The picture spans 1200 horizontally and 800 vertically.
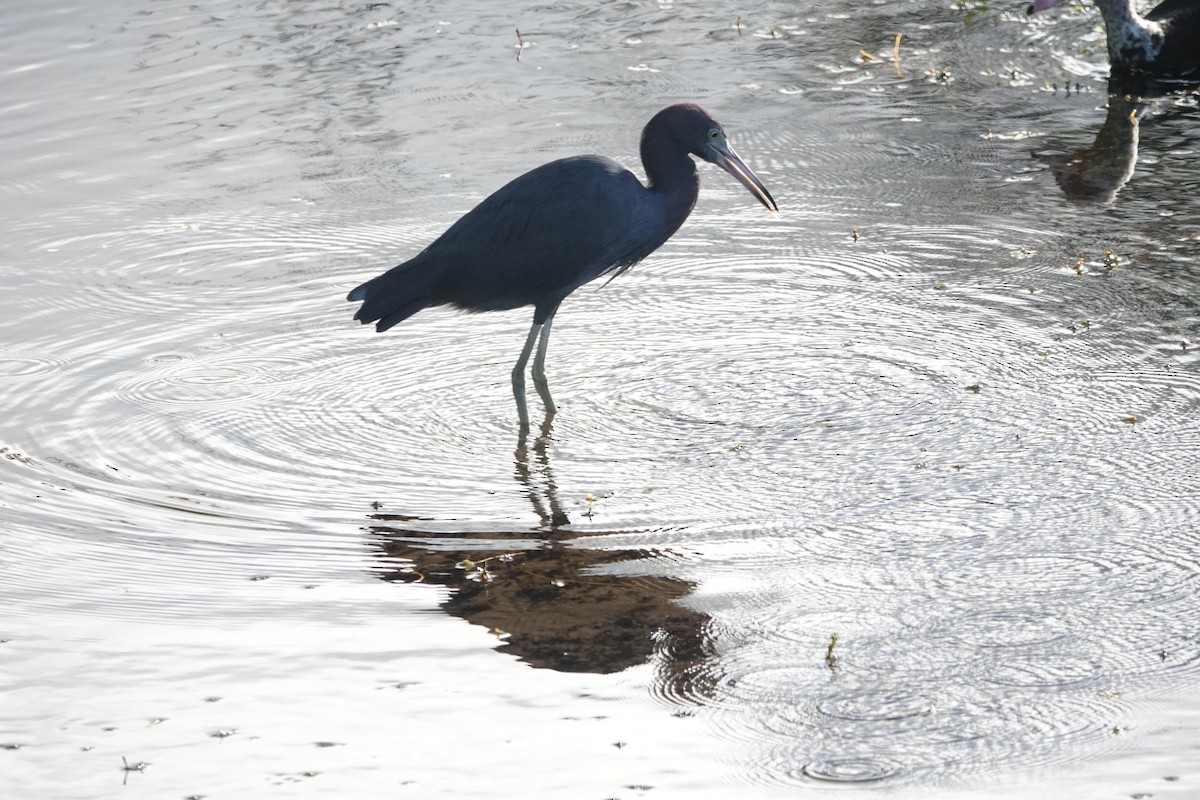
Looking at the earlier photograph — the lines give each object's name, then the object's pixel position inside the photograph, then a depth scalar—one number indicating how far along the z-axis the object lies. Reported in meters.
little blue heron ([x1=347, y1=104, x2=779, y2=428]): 13.02
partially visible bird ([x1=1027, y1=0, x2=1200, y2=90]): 20.89
